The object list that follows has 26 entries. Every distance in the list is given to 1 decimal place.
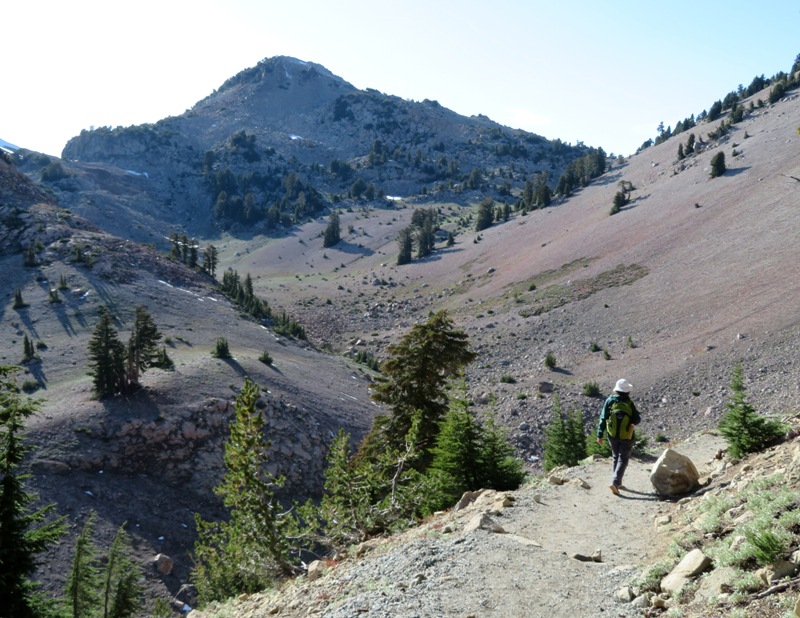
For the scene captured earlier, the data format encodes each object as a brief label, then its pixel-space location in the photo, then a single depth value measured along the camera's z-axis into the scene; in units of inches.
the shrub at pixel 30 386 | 1329.5
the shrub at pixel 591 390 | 1574.8
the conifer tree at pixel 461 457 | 526.9
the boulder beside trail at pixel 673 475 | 411.5
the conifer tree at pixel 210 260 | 3060.0
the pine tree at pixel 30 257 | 2127.2
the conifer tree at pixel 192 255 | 2832.2
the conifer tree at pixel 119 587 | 732.7
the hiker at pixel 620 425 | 450.0
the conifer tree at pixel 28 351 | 1487.5
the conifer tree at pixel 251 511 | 462.6
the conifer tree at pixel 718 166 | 2950.3
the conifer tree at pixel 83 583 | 681.0
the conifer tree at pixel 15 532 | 434.0
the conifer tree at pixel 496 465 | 530.9
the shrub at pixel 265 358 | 1651.1
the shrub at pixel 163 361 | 1440.1
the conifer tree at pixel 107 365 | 1272.1
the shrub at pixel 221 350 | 1571.1
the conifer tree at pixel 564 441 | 925.8
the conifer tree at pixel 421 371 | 802.2
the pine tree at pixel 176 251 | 2827.8
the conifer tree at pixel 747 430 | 425.7
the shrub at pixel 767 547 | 228.5
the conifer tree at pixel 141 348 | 1310.3
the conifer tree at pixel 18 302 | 1836.9
